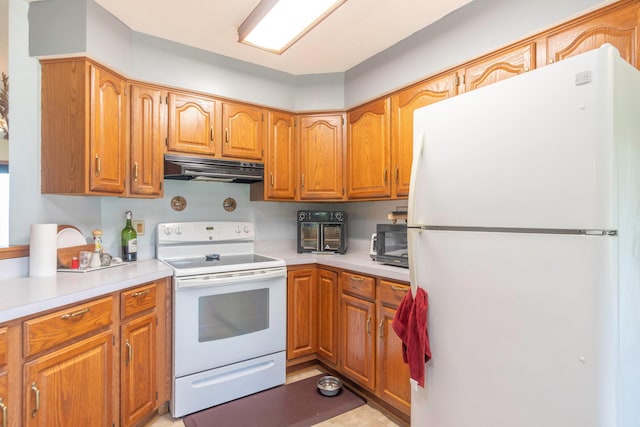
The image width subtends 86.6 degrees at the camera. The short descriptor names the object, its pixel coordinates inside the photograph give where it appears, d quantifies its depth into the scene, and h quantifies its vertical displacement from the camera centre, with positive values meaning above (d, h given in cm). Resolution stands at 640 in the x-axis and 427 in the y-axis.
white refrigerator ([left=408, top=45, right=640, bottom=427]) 93 -11
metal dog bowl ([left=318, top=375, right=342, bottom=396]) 231 -118
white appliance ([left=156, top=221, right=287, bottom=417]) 206 -69
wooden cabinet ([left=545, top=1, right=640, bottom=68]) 135 +78
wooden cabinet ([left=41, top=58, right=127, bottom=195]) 189 +50
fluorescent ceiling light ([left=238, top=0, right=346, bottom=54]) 181 +112
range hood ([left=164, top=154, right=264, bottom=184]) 231 +33
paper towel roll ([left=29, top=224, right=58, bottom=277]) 178 -19
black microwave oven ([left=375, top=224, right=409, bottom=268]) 214 -20
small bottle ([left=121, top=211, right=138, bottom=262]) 232 -19
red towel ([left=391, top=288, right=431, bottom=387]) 140 -51
